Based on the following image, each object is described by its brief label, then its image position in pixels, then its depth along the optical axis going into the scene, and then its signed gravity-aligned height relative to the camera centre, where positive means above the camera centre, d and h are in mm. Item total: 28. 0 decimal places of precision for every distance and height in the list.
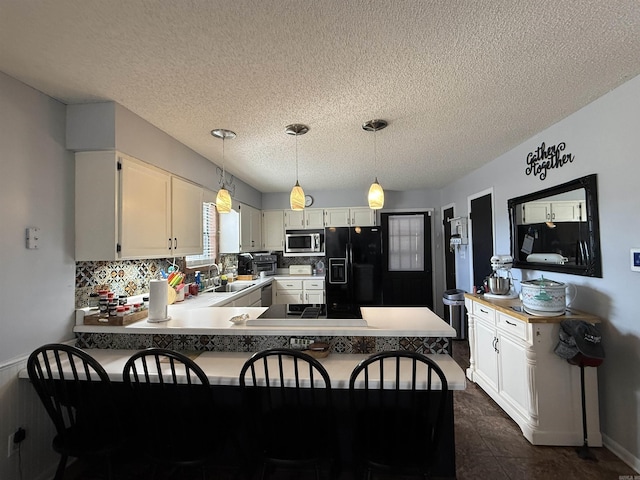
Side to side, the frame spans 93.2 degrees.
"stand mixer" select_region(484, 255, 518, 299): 2811 -357
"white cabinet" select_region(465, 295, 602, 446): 2057 -1027
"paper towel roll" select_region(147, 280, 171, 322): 2133 -376
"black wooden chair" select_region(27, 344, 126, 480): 1484 -882
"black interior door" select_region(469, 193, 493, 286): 3625 +105
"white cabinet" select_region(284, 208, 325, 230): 5309 +504
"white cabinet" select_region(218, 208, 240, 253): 4320 +256
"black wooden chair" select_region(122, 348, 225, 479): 1424 -849
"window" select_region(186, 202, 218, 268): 3795 +139
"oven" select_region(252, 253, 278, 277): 5021 -270
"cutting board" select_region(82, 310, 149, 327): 2037 -473
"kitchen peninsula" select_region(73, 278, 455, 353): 1886 -542
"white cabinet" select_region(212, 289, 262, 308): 3354 -635
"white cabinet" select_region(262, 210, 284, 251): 5398 +322
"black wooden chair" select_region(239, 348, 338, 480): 1364 -854
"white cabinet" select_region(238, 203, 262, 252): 4484 +320
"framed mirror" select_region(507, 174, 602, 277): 2145 +113
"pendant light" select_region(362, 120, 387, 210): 2336 +438
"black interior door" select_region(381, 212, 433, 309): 5160 -609
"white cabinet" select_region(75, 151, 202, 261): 2104 +316
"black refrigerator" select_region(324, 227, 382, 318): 4965 -349
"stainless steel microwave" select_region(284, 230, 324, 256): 5199 +73
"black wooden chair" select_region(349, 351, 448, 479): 1324 -856
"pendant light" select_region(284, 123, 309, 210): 2443 +462
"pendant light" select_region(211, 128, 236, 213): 2471 +424
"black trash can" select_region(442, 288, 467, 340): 4270 -1028
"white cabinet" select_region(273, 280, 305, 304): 5071 -698
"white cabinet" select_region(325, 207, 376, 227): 5180 +510
